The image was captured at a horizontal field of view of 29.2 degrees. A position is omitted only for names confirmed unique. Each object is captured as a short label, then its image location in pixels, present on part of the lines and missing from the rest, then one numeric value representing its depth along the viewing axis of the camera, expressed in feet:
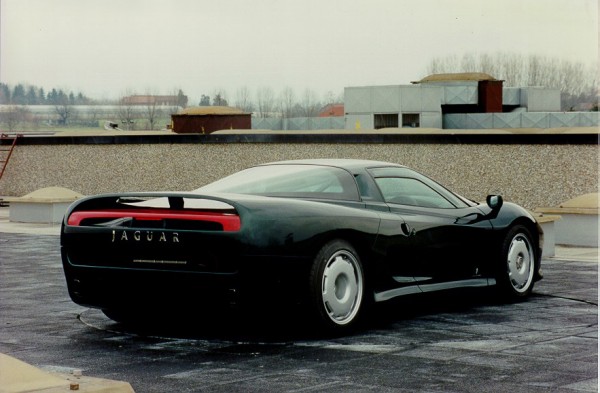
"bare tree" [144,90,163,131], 298.97
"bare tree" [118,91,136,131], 242.86
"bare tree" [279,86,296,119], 353.92
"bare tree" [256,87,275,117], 370.73
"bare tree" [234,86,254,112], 357.45
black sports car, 23.56
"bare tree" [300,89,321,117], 382.22
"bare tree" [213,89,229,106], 360.89
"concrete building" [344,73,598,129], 200.85
